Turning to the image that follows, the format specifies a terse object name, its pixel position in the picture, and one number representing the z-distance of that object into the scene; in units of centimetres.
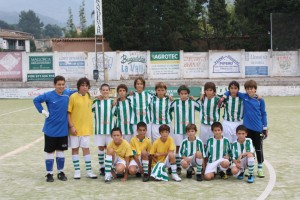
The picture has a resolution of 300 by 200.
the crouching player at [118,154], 706
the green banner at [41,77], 2747
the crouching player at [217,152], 708
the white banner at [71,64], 2788
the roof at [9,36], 7300
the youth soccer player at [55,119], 707
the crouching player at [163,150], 716
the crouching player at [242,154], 695
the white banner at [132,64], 2812
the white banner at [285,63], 2827
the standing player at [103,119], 742
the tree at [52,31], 17838
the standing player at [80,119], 717
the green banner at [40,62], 2752
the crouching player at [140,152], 715
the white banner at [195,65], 2783
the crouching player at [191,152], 709
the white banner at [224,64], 2777
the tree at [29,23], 16950
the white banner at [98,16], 2650
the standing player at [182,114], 761
